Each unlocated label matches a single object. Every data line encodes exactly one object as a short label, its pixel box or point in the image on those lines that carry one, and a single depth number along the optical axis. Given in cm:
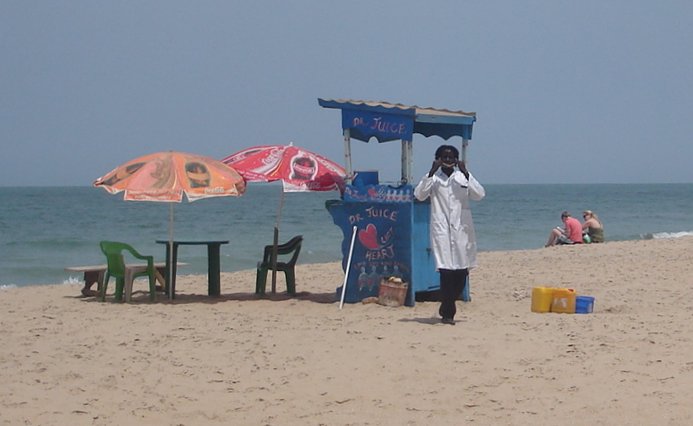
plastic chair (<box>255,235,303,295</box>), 2156
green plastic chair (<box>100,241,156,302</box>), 2064
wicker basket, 1877
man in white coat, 1625
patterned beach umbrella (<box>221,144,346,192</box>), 1953
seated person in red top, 3741
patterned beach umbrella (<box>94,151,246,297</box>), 1866
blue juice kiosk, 1870
